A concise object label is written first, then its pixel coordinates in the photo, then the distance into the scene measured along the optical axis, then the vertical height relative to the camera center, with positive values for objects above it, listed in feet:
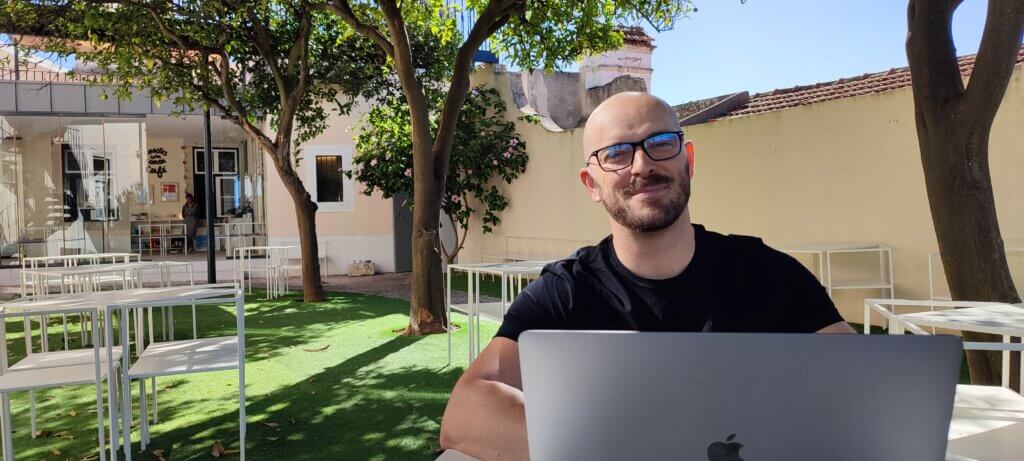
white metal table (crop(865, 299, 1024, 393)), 6.23 -1.14
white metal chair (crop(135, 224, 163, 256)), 47.15 -1.35
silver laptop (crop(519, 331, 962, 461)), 2.20 -0.60
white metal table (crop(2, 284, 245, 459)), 9.50 -1.56
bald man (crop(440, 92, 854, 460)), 4.24 -0.40
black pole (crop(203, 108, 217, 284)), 35.27 +0.14
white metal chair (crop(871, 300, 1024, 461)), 4.91 -1.75
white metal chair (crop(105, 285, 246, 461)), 9.75 -2.13
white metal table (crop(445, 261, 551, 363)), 14.58 -1.49
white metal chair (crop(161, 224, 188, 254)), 52.60 -1.48
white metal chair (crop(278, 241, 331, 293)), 44.19 -2.75
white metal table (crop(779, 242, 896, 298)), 19.31 -1.63
